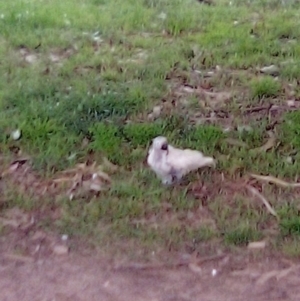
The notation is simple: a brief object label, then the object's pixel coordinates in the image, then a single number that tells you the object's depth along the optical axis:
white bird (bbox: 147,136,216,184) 4.21
